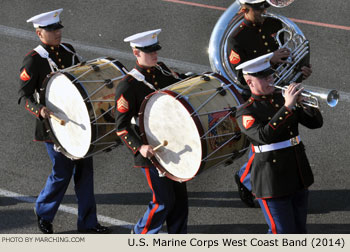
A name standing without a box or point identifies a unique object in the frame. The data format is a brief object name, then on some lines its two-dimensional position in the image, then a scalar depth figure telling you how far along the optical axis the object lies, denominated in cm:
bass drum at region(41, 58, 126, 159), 1234
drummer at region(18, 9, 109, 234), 1300
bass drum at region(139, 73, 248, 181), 1141
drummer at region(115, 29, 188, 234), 1205
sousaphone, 1292
